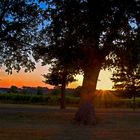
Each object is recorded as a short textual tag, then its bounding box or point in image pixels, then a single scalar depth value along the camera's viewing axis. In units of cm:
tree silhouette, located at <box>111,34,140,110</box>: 1128
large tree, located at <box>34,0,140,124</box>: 1083
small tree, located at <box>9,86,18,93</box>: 4761
